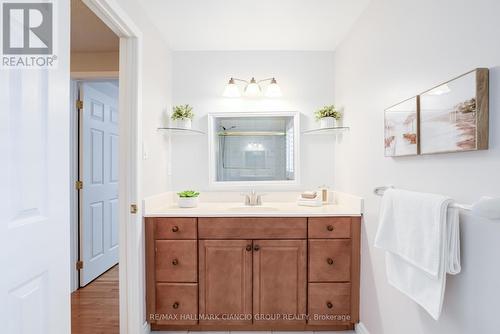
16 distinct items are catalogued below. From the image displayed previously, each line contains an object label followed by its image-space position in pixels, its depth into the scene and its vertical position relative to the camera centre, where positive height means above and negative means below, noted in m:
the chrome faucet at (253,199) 2.42 -0.30
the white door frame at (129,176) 1.82 -0.07
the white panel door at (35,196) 0.81 -0.10
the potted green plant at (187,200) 2.26 -0.28
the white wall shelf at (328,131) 2.32 +0.31
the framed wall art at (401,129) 1.30 +0.19
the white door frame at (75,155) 2.72 +0.10
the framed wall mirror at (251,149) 2.57 +0.15
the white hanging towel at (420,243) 1.02 -0.32
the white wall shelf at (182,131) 2.41 +0.31
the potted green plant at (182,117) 2.41 +0.42
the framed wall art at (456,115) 0.92 +0.19
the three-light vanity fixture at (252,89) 2.46 +0.68
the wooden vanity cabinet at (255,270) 1.98 -0.75
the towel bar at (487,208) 0.79 -0.12
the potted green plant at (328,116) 2.39 +0.43
